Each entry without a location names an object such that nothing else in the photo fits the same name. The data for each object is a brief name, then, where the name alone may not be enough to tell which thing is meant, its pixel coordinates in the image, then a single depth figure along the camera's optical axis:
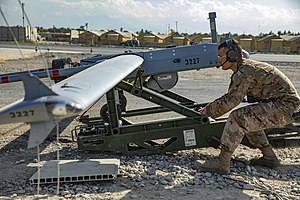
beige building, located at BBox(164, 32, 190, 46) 55.47
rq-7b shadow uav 2.86
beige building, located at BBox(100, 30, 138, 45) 64.62
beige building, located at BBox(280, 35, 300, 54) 52.15
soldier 5.40
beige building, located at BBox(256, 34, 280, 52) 54.61
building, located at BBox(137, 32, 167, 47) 62.61
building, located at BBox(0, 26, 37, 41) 62.20
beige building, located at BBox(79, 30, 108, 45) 65.41
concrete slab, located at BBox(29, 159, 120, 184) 5.13
